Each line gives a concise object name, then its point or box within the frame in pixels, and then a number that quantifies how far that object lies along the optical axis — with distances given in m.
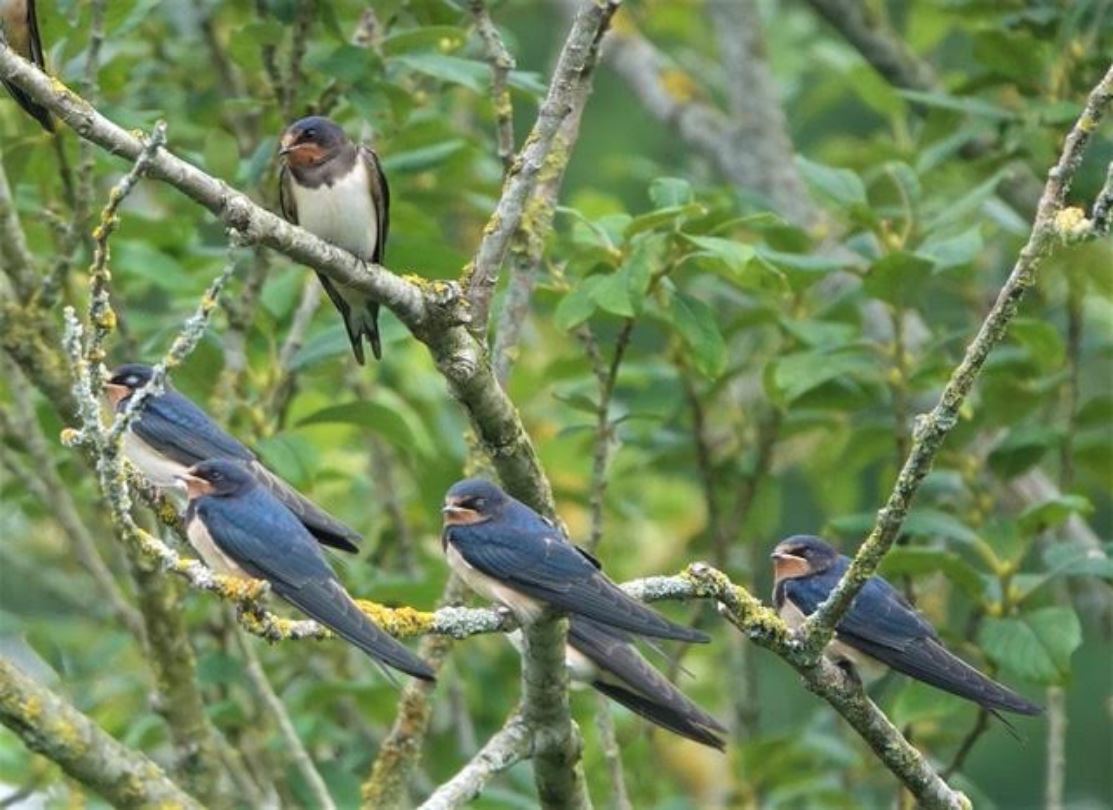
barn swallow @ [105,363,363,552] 13.73
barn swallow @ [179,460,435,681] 11.37
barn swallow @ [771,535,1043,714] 14.02
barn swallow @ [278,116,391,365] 15.98
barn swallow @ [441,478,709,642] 11.57
